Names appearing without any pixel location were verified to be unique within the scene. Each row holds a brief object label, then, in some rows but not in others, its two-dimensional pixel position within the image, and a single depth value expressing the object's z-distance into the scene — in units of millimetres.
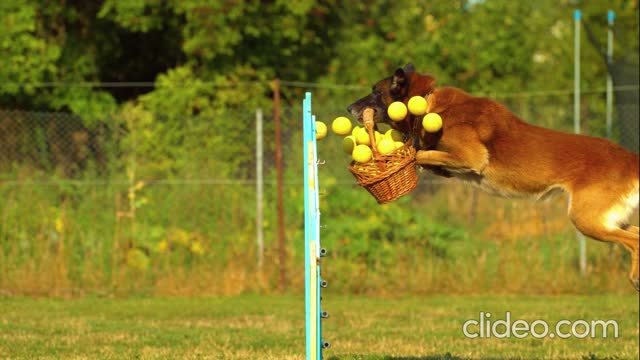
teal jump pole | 13812
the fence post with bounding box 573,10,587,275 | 28797
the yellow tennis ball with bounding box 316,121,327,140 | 14711
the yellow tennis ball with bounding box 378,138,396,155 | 14687
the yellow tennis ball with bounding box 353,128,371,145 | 15067
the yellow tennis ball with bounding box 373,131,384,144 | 15129
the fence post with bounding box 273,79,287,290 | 28266
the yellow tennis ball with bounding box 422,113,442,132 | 14437
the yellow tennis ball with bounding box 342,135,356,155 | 15117
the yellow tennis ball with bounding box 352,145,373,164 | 14562
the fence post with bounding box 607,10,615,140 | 29156
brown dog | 14648
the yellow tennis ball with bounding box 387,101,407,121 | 14719
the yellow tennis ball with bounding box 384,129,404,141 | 15358
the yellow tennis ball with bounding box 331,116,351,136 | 14961
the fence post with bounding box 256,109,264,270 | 28594
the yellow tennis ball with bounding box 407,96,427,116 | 14571
